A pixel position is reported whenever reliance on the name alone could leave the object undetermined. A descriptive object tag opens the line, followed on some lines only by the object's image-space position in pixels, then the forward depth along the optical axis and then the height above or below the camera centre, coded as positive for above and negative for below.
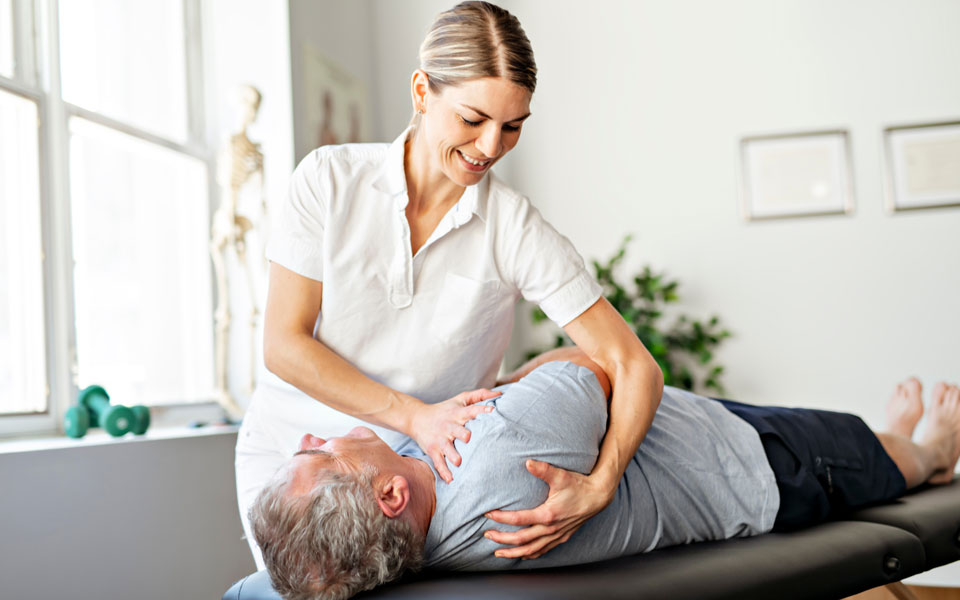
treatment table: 1.12 -0.40
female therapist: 1.43 +0.07
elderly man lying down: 1.14 -0.27
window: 2.41 +0.45
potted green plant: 4.00 -0.09
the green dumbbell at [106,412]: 2.23 -0.18
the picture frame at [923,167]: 4.07 +0.63
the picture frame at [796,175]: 4.18 +0.65
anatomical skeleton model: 2.73 +0.42
